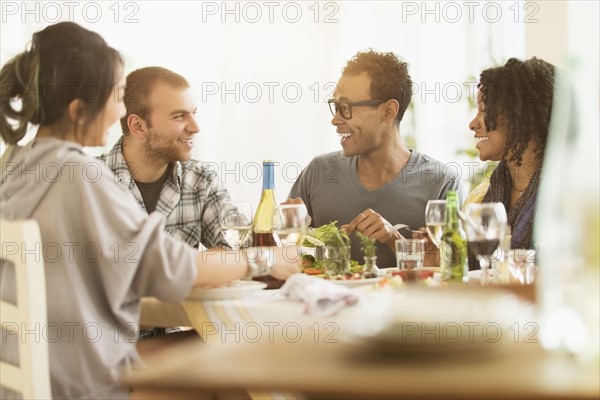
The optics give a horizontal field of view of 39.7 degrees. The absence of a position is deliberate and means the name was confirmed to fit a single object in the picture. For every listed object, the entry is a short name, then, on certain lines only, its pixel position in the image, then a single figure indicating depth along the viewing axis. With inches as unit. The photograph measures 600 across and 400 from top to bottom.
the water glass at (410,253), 86.0
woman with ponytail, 63.7
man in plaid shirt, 113.8
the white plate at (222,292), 71.9
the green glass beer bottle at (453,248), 80.7
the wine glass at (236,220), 87.7
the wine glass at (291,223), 81.3
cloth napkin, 62.4
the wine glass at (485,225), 74.1
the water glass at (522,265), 73.0
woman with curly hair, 105.7
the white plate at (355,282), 78.2
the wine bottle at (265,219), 90.7
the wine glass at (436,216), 83.0
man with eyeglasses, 124.4
